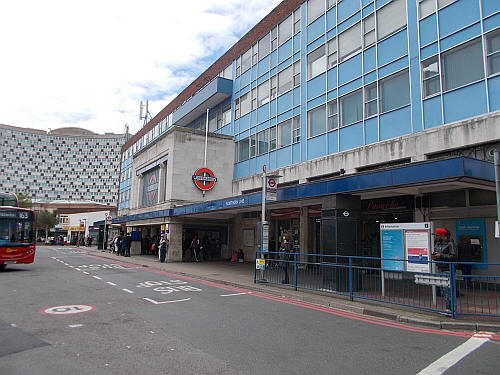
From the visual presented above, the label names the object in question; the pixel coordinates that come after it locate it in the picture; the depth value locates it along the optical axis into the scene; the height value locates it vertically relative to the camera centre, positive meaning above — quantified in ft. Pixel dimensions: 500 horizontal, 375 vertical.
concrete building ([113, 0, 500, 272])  41.65 +18.33
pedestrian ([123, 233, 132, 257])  97.86 -1.82
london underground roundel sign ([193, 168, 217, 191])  91.50 +14.29
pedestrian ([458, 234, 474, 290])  41.68 -0.95
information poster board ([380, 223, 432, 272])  30.25 -0.46
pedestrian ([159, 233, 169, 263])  78.54 -2.59
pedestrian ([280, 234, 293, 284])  40.52 -1.75
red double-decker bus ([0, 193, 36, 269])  54.65 +0.08
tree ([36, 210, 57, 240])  266.36 +10.38
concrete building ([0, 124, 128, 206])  463.01 +92.20
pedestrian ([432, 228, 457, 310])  28.55 -0.77
